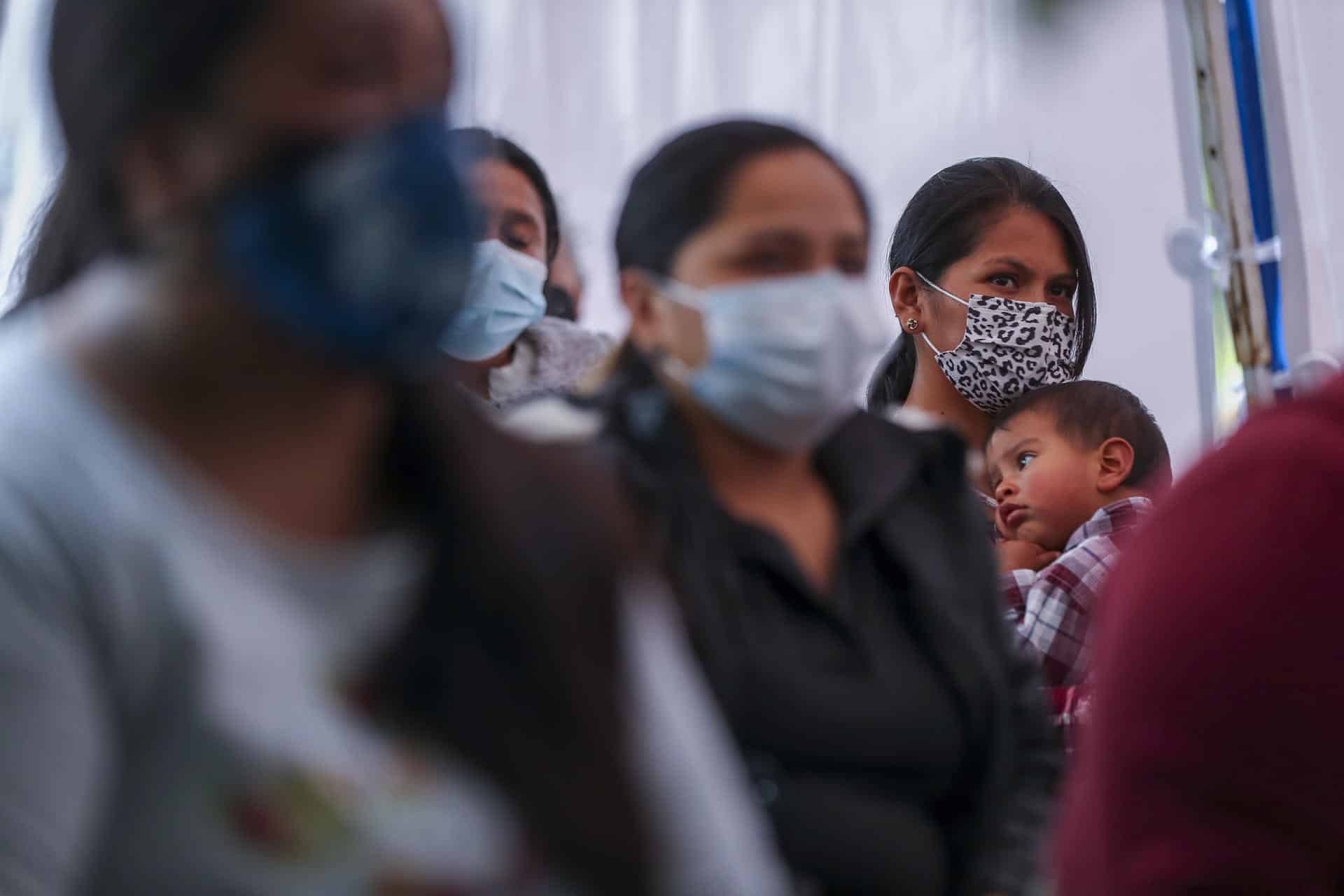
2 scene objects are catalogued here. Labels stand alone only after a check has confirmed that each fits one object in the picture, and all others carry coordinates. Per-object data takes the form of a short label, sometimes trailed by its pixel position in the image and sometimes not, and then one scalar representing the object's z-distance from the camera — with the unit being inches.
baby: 223.8
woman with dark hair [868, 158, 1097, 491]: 225.6
